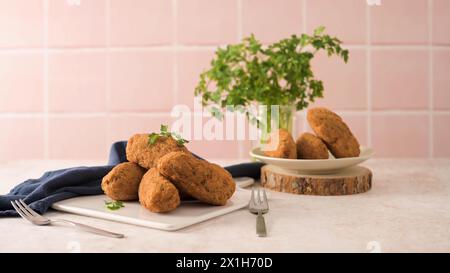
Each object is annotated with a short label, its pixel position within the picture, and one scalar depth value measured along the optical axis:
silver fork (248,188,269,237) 0.96
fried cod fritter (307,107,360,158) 1.34
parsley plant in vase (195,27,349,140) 1.54
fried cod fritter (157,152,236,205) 1.07
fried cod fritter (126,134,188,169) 1.15
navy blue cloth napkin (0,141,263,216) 1.13
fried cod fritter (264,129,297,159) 1.33
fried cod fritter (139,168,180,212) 1.03
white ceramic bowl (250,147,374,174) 1.29
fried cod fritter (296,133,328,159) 1.34
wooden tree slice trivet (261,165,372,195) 1.30
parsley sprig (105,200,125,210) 1.09
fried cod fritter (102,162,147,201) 1.13
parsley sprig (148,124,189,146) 1.18
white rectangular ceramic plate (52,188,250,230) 1.00
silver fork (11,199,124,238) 0.94
